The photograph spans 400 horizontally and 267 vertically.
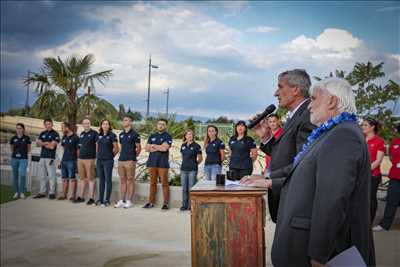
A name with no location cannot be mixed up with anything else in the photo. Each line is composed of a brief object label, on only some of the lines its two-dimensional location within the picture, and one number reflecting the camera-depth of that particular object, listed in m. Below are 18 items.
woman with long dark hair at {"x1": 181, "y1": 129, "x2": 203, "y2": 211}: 6.54
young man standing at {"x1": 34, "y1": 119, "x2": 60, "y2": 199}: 7.45
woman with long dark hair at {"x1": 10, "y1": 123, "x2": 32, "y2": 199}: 7.50
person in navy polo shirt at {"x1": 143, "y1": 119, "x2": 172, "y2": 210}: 6.66
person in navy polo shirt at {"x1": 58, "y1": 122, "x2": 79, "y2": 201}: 7.26
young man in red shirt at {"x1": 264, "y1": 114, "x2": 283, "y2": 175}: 5.46
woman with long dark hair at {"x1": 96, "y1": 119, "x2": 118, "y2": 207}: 6.86
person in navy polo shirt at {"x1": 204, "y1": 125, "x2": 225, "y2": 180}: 6.58
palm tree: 9.62
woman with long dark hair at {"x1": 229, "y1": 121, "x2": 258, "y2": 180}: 6.17
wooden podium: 2.45
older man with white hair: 1.61
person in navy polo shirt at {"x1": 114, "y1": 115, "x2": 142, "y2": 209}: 6.80
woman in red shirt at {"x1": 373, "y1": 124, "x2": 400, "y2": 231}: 4.95
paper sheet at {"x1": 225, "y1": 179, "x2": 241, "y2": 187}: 2.72
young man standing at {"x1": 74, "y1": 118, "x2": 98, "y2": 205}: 7.08
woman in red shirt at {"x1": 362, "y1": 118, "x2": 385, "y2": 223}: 4.93
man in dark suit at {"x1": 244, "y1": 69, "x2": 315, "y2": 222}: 2.27
